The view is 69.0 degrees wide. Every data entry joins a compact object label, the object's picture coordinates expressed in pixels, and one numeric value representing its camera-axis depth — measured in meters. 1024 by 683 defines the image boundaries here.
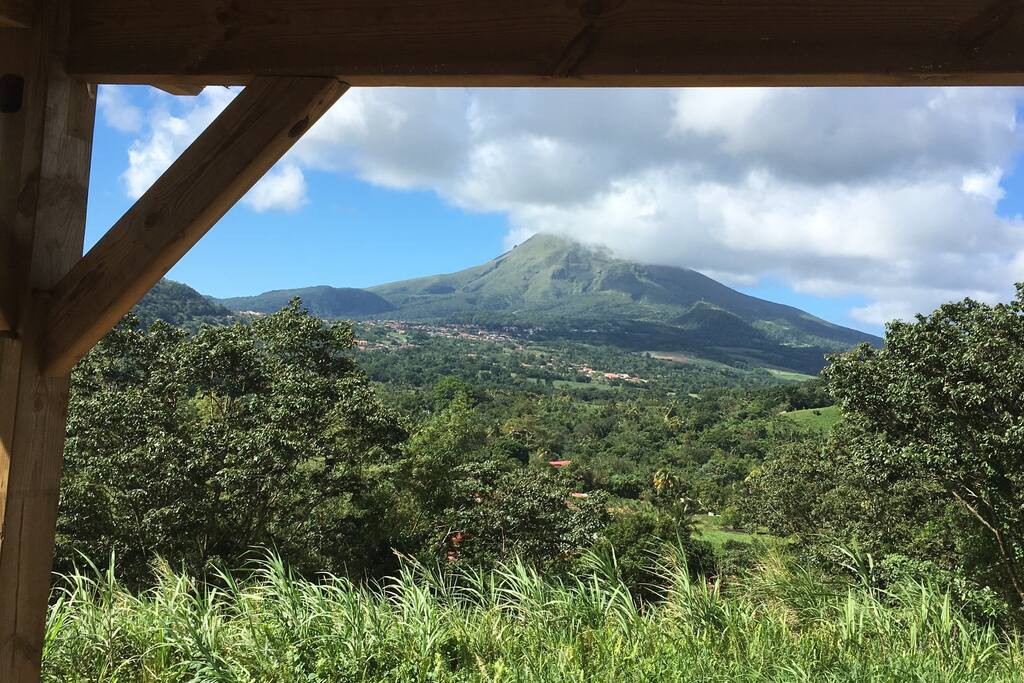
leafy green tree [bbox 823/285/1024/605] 8.66
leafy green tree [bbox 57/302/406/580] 11.55
